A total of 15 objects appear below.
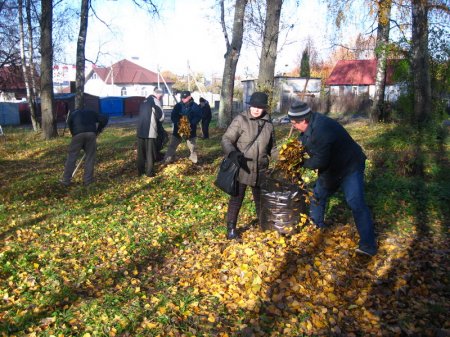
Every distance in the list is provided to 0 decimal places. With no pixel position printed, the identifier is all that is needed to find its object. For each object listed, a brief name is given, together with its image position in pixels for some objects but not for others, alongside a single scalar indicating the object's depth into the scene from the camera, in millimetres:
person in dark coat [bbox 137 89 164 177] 9117
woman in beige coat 5051
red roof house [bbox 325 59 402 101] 41594
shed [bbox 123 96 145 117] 37372
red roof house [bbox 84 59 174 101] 70625
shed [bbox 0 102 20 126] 27797
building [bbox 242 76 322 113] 36344
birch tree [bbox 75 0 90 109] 18016
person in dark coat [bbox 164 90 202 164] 10320
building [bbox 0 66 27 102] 23686
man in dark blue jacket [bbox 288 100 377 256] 4434
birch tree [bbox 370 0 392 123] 13413
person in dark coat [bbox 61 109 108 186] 8898
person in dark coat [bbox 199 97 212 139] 16234
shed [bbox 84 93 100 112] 35219
